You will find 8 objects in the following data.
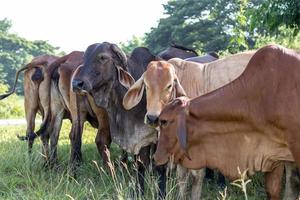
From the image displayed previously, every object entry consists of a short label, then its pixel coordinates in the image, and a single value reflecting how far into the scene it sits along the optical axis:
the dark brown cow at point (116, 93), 4.41
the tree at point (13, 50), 33.31
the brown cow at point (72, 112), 5.18
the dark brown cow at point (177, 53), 6.05
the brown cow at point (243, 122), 3.06
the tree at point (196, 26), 23.12
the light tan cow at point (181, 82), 3.83
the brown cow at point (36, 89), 5.86
